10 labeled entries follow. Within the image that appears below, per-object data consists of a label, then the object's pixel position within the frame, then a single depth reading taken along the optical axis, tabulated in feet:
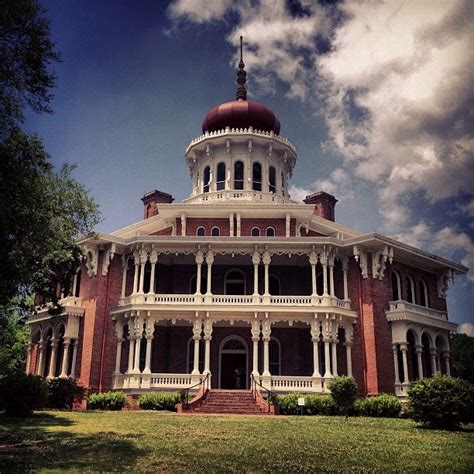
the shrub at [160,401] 81.82
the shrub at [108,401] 83.93
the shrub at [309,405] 78.54
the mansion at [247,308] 91.61
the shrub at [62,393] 84.69
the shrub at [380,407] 79.92
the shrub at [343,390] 69.05
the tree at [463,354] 176.62
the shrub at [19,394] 64.18
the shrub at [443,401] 56.59
